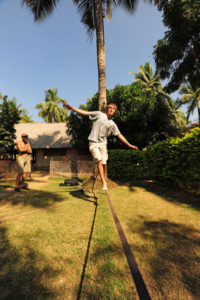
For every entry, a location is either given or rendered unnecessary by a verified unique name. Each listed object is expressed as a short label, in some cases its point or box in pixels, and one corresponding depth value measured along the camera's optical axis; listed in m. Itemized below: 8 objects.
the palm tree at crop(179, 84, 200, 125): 35.53
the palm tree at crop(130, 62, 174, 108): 30.55
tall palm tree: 7.52
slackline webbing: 0.99
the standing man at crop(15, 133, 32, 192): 5.65
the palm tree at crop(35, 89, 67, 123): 38.56
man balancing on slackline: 3.60
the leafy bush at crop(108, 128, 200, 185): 4.72
